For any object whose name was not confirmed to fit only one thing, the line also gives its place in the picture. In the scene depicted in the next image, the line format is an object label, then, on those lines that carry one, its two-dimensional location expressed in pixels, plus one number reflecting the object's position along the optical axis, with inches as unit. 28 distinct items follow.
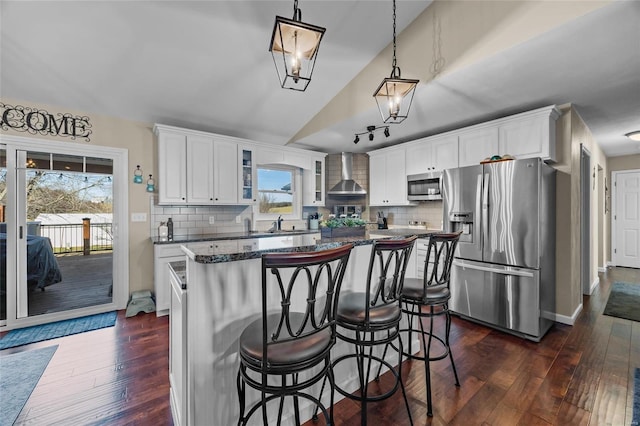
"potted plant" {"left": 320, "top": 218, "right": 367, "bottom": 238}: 80.8
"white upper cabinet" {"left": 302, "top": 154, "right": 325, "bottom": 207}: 203.0
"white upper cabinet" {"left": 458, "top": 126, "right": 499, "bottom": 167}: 133.0
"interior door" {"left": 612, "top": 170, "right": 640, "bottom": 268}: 220.8
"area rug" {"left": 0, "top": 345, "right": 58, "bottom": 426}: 69.1
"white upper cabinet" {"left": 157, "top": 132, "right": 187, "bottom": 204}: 139.3
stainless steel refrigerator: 107.0
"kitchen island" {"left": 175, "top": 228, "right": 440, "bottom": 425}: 52.7
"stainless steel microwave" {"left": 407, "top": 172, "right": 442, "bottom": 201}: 159.1
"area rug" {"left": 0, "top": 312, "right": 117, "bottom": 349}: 105.2
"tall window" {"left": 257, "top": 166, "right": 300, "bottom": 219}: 189.3
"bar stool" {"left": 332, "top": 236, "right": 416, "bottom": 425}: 57.3
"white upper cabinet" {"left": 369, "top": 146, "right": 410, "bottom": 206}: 181.3
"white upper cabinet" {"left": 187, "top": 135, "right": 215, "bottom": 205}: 147.5
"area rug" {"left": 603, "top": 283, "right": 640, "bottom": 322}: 131.2
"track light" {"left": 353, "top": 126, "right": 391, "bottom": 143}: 155.6
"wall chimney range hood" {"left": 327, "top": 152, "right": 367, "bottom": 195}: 198.2
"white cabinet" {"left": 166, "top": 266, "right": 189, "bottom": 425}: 54.0
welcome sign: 115.6
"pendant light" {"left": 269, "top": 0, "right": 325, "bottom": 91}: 59.8
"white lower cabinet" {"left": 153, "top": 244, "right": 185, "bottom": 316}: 130.3
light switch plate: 141.6
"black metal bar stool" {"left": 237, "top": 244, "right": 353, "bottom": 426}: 41.4
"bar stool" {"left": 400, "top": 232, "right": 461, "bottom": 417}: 70.3
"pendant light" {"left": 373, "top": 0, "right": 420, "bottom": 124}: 79.0
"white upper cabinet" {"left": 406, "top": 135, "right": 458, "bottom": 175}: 150.7
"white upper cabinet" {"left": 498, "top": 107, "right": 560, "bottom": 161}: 116.0
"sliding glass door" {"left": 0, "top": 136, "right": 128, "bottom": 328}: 117.0
